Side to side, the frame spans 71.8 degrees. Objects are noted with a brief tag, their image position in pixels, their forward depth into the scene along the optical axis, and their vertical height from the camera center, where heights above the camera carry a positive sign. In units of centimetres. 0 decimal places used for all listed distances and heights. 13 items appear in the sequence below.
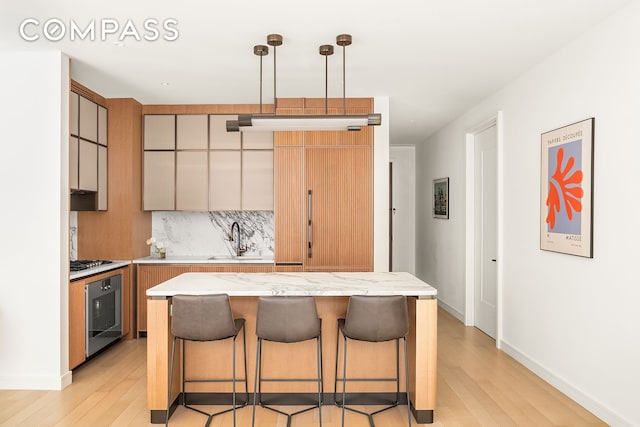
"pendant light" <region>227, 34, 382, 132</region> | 328 +68
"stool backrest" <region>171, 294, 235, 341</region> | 286 -68
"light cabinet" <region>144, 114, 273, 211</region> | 530 +52
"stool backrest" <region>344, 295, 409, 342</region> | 286 -69
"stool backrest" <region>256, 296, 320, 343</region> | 286 -69
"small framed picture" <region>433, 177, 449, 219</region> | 646 +22
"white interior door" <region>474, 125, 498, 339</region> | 501 -22
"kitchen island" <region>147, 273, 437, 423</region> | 303 -96
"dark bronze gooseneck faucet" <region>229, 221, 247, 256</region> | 558 -37
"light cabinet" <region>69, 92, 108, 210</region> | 416 +65
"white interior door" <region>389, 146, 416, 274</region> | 841 +2
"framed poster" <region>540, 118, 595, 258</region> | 320 +18
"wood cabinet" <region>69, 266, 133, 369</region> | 385 -98
